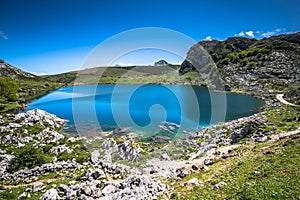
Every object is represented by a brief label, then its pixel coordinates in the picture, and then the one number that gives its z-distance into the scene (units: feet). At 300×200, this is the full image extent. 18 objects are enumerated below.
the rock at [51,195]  49.16
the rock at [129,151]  81.61
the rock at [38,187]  55.93
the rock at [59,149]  82.79
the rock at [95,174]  61.11
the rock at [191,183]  48.98
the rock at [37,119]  111.75
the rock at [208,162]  65.26
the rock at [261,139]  76.23
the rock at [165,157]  83.13
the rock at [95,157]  77.80
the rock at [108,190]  50.22
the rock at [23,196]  50.77
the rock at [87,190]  51.39
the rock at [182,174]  59.22
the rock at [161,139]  111.36
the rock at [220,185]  44.35
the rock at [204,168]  59.72
